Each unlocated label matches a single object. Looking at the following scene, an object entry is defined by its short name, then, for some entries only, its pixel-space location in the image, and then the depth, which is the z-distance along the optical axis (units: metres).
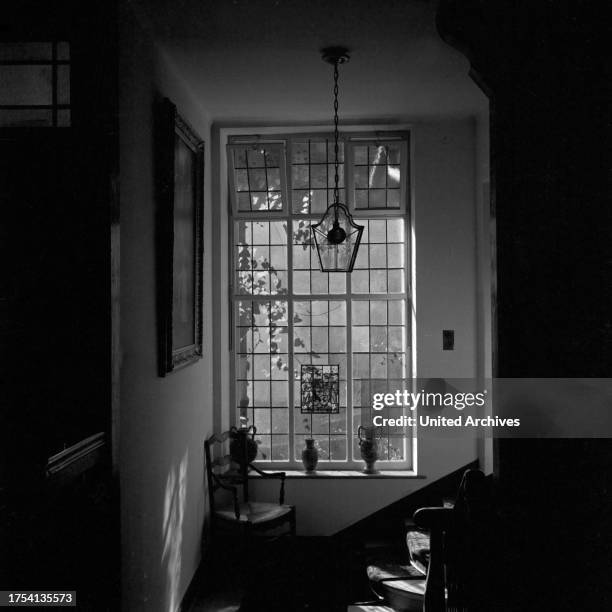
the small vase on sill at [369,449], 5.71
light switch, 5.64
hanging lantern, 3.97
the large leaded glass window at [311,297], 5.90
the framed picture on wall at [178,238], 3.76
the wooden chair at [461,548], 1.84
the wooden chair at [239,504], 4.91
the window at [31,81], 3.20
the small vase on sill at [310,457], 5.75
